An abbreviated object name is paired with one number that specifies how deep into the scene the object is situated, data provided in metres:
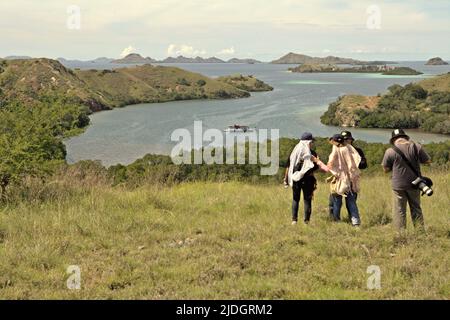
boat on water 91.85
